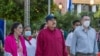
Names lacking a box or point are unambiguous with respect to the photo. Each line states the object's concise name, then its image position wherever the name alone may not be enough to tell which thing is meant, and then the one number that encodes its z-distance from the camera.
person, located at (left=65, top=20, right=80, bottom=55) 13.38
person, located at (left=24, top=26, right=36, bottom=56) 11.75
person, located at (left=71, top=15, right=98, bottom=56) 11.31
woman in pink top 10.40
